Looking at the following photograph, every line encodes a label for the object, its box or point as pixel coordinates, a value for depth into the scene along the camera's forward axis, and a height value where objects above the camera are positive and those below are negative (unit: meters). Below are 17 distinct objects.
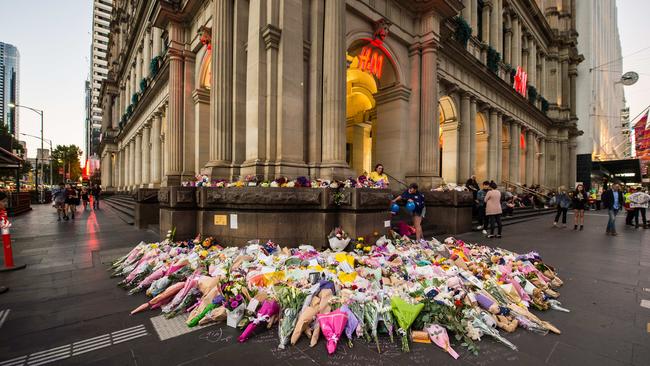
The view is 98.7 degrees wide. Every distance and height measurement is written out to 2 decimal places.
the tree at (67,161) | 69.69 +5.13
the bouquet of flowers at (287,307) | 3.06 -1.53
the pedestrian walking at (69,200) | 14.24 -0.99
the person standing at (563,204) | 12.70 -0.92
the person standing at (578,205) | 11.85 -0.92
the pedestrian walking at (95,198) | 22.09 -1.40
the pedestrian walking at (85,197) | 20.93 -1.23
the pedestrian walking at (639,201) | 11.69 -0.71
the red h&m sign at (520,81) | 23.52 +8.82
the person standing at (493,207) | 9.46 -0.83
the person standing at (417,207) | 8.23 -0.72
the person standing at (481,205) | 10.92 -0.86
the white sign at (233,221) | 6.70 -0.95
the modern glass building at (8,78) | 139.00 +57.28
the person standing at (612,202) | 10.66 -0.72
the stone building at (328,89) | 7.48 +3.87
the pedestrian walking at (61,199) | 13.89 -0.91
